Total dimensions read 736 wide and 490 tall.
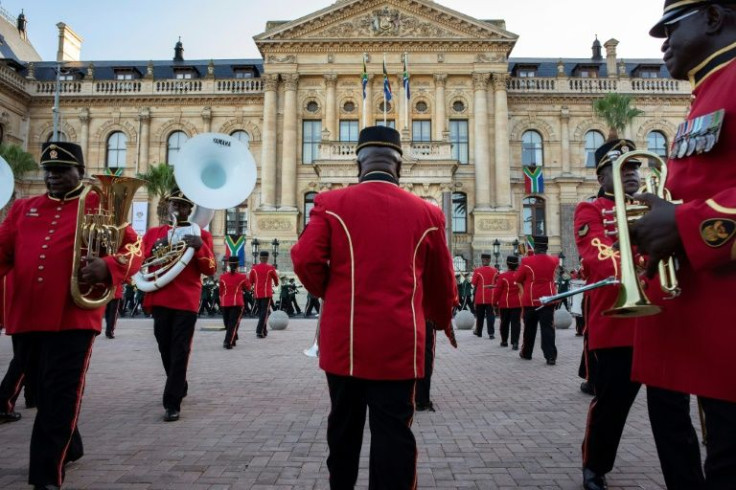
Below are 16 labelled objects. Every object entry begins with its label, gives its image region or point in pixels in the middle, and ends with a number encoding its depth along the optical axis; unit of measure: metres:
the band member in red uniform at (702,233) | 2.10
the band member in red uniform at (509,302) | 12.70
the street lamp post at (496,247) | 30.45
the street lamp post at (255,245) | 29.23
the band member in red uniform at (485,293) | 15.70
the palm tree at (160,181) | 37.84
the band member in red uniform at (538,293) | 10.38
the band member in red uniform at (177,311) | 6.13
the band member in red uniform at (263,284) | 15.84
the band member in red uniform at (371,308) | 3.12
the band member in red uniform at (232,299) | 13.41
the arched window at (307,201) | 39.25
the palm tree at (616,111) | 37.47
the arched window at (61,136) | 41.71
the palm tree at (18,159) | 37.41
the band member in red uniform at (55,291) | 3.93
